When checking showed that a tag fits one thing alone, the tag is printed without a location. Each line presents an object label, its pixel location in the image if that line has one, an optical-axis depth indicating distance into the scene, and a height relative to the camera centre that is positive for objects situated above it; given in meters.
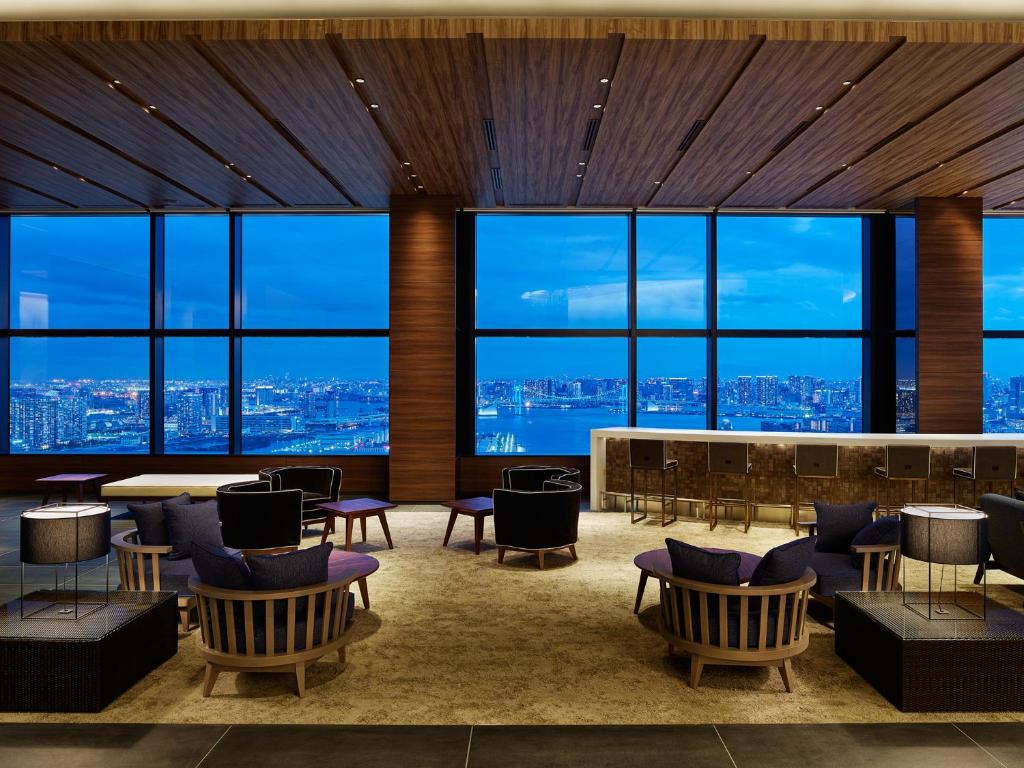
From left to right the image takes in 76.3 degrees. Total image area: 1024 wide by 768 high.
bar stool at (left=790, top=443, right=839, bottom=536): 6.96 -0.87
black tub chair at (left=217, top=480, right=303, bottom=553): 5.39 -1.16
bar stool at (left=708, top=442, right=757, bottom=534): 7.27 -0.93
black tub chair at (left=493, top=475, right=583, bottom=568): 5.78 -1.24
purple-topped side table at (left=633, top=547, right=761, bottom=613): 4.13 -1.23
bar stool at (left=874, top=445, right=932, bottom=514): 6.89 -0.88
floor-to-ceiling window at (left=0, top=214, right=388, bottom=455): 9.72 +0.67
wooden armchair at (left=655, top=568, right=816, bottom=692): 3.43 -1.32
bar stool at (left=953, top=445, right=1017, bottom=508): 6.85 -0.87
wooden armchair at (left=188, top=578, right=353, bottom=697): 3.30 -1.30
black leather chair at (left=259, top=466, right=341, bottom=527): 7.21 -1.13
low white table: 6.92 -1.15
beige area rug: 3.19 -1.64
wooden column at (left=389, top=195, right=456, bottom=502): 8.66 +0.71
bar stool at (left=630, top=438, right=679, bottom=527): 7.52 -0.90
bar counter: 7.24 -0.93
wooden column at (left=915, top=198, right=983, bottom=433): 8.72 +0.50
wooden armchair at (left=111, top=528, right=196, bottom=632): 4.20 -1.28
